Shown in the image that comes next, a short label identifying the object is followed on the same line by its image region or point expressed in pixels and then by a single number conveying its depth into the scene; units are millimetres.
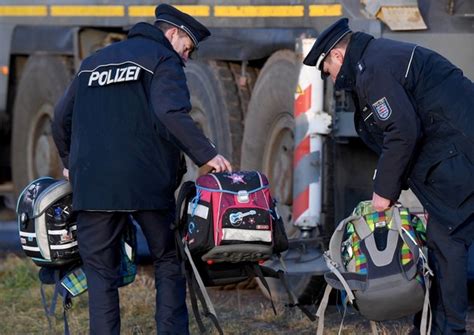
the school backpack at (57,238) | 12336
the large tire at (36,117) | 19937
